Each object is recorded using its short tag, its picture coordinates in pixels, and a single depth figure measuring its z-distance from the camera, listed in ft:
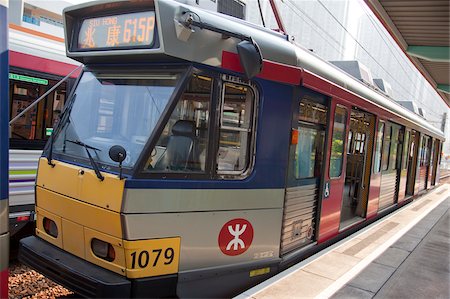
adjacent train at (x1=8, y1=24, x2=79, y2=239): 16.30
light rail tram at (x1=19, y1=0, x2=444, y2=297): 9.85
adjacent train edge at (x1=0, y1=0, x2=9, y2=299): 7.73
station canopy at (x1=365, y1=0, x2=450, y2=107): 20.25
